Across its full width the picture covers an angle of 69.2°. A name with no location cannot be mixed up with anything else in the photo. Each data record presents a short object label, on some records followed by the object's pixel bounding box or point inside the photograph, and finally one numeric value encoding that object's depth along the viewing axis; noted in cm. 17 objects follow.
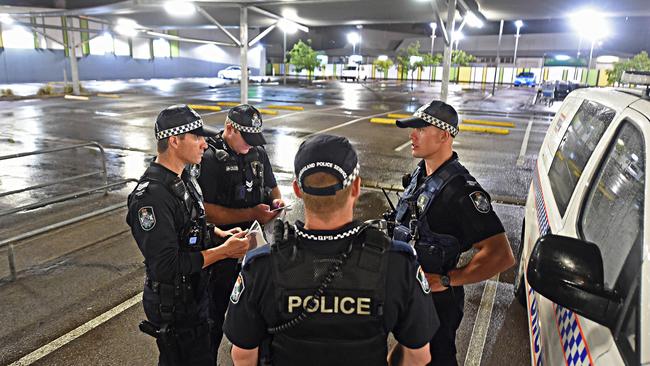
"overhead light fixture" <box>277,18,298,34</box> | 1888
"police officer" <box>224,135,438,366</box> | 149
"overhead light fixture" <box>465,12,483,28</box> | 1618
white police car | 139
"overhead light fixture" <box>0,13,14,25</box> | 2322
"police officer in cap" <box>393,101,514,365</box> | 242
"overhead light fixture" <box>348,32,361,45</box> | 6159
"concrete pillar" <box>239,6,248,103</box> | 1587
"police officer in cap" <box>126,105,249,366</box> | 233
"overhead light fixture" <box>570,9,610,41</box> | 1504
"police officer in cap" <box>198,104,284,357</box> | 319
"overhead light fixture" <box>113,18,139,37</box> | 2459
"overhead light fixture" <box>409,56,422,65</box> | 5261
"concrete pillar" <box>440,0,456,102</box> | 1345
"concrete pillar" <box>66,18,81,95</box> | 2645
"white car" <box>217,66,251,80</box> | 4593
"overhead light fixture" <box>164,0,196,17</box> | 1527
